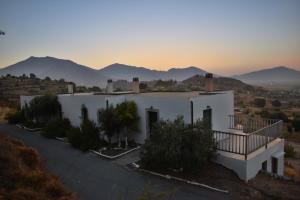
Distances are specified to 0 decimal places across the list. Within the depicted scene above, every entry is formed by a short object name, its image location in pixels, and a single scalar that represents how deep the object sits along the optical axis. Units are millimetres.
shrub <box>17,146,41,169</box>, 8236
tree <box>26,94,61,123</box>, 17562
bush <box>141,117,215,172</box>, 7770
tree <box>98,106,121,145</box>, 11086
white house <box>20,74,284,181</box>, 8594
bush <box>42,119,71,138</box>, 14700
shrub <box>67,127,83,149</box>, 12086
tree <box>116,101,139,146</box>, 11344
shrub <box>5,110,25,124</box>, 21172
